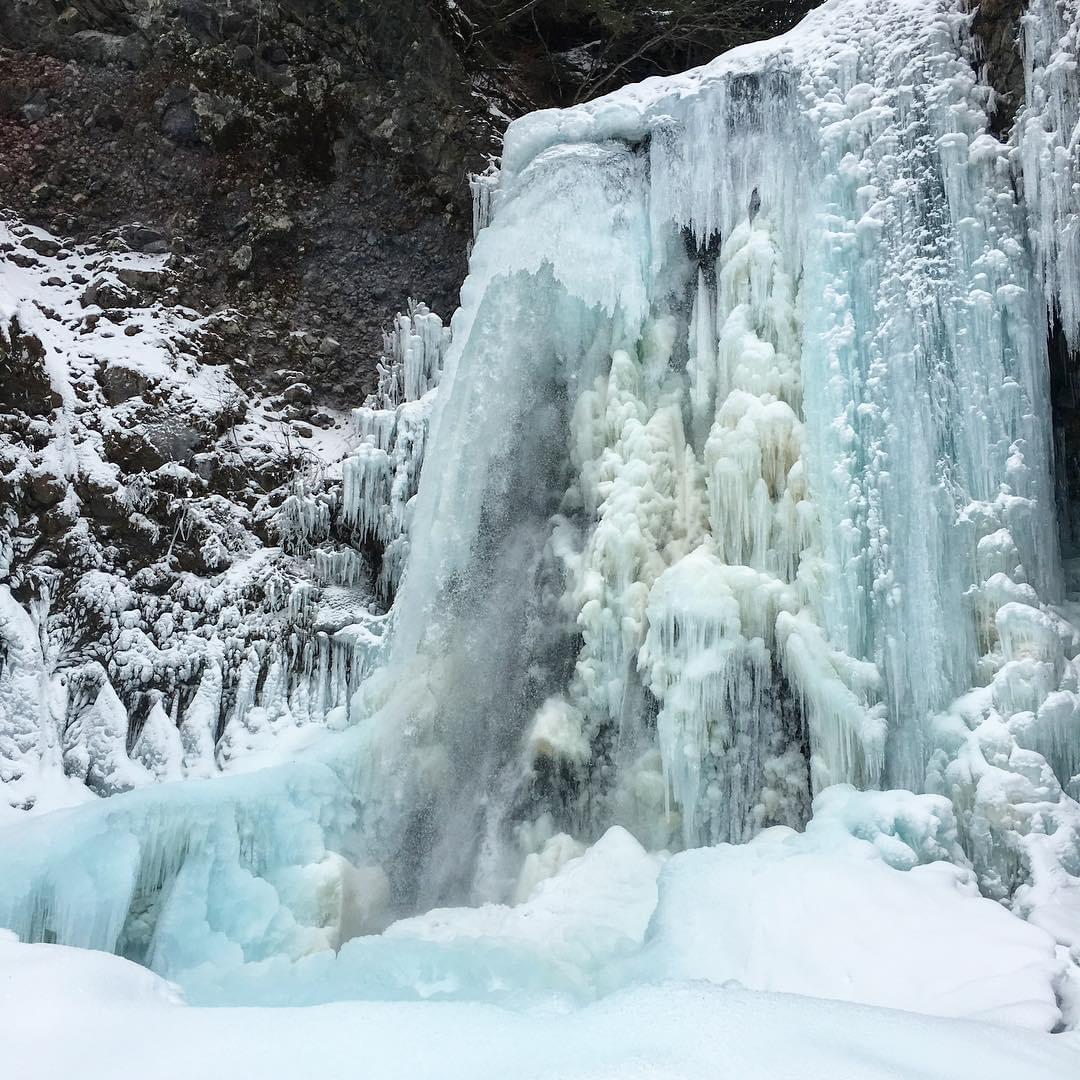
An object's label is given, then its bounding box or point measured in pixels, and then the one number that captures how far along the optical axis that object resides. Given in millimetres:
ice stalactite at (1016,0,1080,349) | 4270
